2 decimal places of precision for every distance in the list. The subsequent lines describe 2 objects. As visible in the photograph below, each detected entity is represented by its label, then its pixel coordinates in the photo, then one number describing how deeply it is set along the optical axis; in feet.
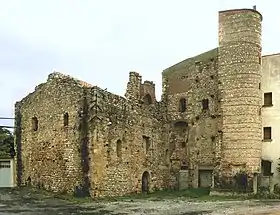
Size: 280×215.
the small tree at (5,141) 144.50
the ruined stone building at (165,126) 104.68
